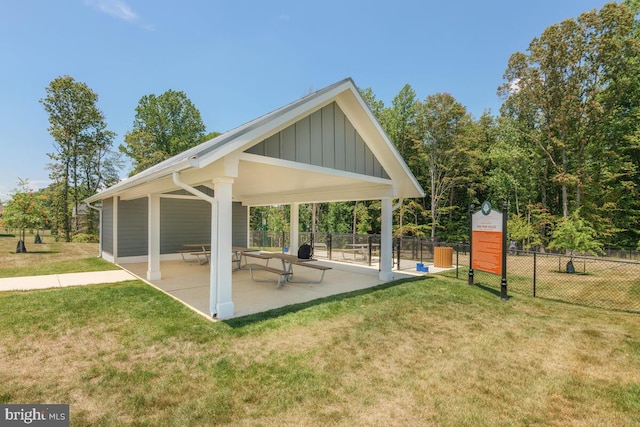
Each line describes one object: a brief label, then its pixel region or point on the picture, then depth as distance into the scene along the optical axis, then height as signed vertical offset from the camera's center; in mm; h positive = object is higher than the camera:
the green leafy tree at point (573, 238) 11281 -952
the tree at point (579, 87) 16844 +8037
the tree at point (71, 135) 23094 +6448
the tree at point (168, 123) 30453 +9799
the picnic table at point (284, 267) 7295 -1429
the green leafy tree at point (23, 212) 13391 +51
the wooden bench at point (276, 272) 7161 -1458
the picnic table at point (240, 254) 9881 -1460
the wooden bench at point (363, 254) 12100 -1702
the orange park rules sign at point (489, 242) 6625 -680
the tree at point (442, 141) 21281 +5451
